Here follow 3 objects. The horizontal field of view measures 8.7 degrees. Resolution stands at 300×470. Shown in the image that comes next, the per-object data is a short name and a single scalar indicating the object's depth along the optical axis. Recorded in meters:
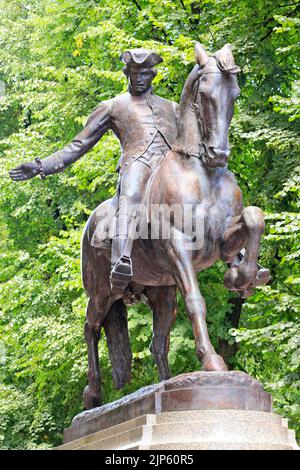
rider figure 19.14
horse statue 17.00
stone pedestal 15.14
